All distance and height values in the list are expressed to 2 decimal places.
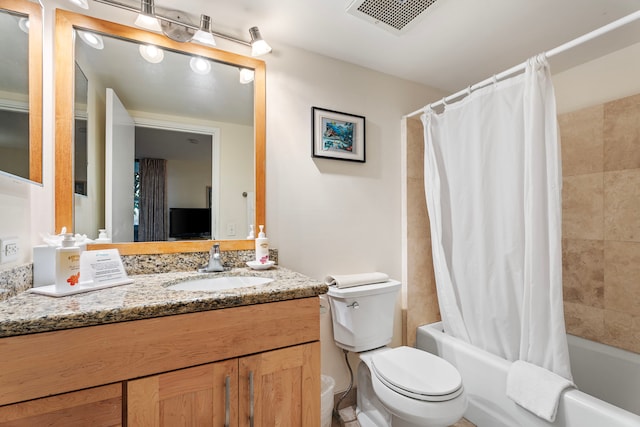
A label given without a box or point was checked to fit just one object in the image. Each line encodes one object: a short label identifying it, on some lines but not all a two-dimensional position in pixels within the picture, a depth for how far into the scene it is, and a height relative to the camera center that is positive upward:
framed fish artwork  1.71 +0.50
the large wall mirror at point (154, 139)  1.21 +0.36
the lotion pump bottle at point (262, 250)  1.43 -0.19
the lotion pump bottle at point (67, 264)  0.91 -0.16
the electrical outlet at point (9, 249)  0.89 -0.11
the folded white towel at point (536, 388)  1.17 -0.77
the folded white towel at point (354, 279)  1.61 -0.39
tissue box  1.01 -0.18
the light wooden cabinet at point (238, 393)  0.81 -0.58
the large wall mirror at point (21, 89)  0.92 +0.44
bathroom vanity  0.70 -0.42
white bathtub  1.16 -0.88
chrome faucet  1.35 -0.23
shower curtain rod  1.04 +0.71
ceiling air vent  1.30 +0.98
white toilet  1.16 -0.75
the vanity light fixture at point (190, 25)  1.21 +0.89
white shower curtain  1.29 -0.02
